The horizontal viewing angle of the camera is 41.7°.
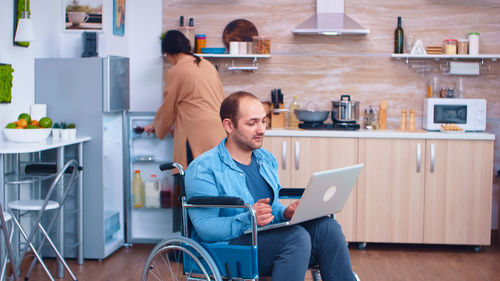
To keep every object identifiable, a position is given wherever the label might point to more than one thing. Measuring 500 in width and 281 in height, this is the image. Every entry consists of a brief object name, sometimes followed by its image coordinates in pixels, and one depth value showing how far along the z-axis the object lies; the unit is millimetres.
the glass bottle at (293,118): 5238
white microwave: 4984
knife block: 5133
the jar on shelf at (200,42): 5254
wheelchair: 2340
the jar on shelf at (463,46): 5094
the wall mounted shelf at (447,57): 5043
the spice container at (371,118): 5129
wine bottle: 5184
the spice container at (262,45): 5199
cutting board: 5316
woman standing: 4344
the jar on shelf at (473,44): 5086
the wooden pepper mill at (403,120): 5199
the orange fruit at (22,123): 3818
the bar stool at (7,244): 2975
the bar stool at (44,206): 3514
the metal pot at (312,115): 4969
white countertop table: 3518
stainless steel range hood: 4980
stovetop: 4926
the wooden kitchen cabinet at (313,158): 4824
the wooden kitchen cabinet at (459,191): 4758
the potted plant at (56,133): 4121
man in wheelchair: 2406
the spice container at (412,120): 5168
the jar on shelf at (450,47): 5086
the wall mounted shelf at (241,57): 5167
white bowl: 3768
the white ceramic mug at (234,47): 5195
